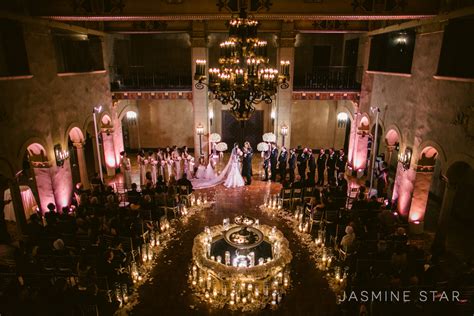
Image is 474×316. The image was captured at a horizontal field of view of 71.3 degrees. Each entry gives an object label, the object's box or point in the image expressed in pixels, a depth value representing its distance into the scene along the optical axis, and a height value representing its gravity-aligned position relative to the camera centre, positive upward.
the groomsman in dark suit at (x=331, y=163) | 15.41 -4.50
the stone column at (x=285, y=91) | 16.22 -1.41
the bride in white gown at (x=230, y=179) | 15.16 -5.28
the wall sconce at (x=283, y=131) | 17.03 -3.39
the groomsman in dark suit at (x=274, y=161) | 15.55 -4.50
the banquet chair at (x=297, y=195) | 13.00 -5.02
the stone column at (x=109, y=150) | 17.30 -4.50
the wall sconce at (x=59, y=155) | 12.31 -3.41
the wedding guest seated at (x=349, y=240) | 9.33 -4.81
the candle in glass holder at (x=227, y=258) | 9.19 -5.24
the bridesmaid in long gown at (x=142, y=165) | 15.44 -4.69
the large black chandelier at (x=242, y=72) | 7.79 -0.23
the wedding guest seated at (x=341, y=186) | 12.18 -4.48
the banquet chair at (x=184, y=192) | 13.10 -4.98
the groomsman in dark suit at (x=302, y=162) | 14.95 -4.37
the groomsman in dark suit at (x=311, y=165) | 13.41 -4.36
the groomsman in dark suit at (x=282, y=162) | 15.29 -4.53
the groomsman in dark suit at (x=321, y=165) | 15.36 -4.63
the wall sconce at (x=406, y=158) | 11.93 -3.34
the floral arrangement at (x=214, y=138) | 16.28 -3.60
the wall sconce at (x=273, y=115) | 18.25 -2.92
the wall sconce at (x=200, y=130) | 17.09 -3.38
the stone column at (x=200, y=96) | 16.41 -1.72
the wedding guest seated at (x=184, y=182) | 13.09 -4.57
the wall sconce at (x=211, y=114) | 18.94 -2.95
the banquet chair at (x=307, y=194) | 12.82 -4.95
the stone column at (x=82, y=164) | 14.76 -4.48
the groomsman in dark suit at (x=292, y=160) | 15.38 -4.39
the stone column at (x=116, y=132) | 17.67 -3.72
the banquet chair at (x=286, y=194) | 13.09 -5.04
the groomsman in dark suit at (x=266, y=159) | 15.75 -4.45
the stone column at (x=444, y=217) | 10.08 -4.56
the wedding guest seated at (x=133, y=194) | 11.68 -4.54
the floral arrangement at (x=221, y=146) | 15.11 -3.73
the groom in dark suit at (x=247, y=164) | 15.16 -4.55
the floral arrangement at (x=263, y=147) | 14.76 -3.64
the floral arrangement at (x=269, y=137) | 15.23 -3.34
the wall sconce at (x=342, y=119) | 20.39 -3.35
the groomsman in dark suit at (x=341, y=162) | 15.32 -4.44
